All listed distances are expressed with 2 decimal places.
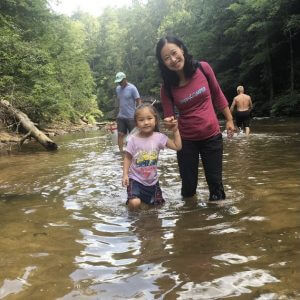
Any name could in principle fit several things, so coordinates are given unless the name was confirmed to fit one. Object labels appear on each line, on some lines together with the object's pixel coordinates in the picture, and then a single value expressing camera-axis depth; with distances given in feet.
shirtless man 31.75
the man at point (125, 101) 23.43
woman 10.44
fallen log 29.90
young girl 10.66
